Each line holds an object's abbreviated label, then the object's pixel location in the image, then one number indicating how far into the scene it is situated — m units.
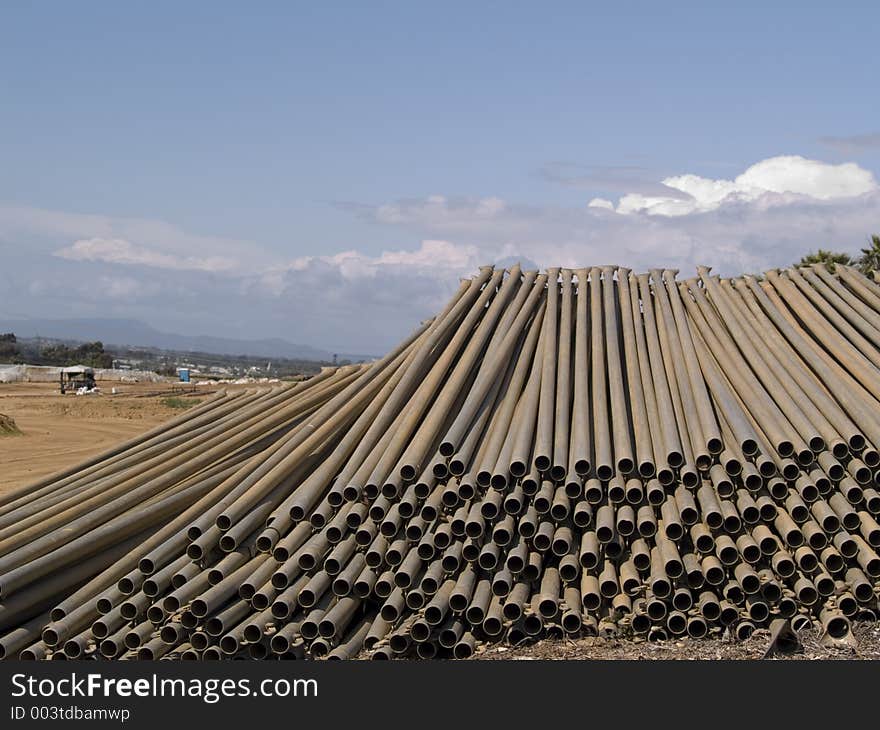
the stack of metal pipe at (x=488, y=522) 8.12
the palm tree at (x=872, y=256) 31.27
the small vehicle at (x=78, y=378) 56.81
